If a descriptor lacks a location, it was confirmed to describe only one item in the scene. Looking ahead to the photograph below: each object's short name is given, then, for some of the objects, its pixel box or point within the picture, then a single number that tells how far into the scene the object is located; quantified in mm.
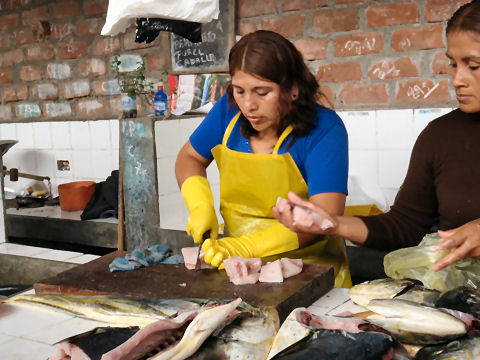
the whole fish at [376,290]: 1562
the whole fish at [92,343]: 1239
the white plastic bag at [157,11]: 1706
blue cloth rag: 2051
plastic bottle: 4152
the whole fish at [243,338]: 1212
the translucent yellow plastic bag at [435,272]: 1751
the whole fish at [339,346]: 1067
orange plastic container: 4668
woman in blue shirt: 2244
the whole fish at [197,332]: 1155
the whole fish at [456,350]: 1142
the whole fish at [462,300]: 1331
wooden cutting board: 1706
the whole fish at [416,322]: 1202
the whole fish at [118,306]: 1534
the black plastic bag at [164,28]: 1941
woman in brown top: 1761
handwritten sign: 4348
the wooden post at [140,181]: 3791
